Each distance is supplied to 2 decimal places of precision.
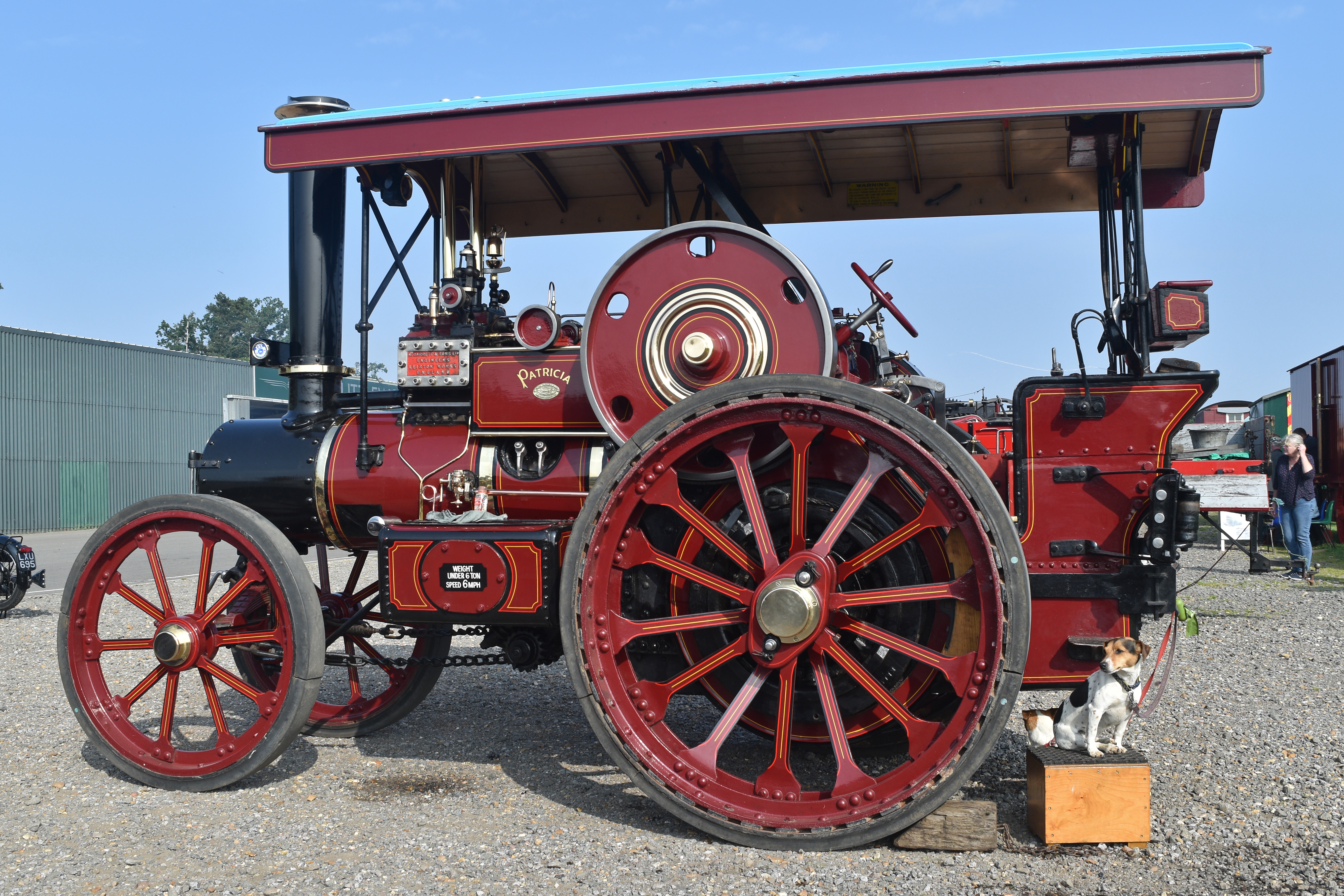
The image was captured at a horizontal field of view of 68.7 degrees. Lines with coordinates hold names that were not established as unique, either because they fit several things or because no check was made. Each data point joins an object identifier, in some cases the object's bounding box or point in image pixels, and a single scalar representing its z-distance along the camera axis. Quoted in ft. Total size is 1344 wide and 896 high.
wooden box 10.34
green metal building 66.33
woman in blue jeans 34.30
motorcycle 28.09
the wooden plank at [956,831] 10.30
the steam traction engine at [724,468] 10.39
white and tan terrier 10.54
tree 234.38
